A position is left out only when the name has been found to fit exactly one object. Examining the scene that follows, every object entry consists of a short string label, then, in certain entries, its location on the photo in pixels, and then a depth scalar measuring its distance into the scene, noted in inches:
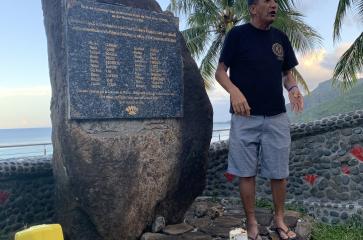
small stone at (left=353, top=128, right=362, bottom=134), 199.8
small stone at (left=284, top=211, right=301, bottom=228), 154.5
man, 122.3
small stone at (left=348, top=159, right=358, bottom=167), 198.4
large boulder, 129.3
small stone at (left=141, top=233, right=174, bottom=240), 136.0
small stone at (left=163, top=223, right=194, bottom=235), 142.1
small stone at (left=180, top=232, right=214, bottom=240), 136.8
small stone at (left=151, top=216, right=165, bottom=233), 142.4
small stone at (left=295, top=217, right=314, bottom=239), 148.1
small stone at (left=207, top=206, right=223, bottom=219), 163.6
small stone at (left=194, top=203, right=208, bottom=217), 164.8
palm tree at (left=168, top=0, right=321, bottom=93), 459.5
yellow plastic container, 61.2
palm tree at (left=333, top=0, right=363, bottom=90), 369.1
